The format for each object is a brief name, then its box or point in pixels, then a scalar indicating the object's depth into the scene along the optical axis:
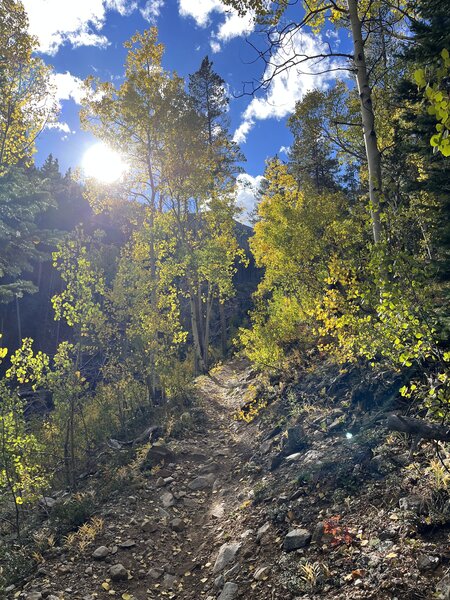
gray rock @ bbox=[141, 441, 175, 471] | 8.55
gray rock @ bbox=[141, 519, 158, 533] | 6.38
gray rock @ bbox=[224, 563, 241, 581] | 4.59
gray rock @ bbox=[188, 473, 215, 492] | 7.85
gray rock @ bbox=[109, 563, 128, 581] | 5.21
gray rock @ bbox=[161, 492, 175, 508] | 7.20
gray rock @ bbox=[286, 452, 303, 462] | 6.87
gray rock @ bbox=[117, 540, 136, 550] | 5.92
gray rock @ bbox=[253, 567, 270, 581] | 4.27
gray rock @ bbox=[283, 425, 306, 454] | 7.30
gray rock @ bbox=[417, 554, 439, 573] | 3.22
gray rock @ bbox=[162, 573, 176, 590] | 5.06
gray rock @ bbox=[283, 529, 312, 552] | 4.45
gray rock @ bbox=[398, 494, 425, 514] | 3.94
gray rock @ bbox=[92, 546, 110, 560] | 5.61
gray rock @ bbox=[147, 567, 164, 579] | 5.30
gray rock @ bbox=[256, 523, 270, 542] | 5.05
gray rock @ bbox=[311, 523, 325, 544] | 4.37
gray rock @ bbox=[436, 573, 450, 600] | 2.65
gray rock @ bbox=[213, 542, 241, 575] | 4.95
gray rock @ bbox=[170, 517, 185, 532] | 6.47
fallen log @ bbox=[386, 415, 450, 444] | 4.00
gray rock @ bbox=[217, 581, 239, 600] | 4.22
